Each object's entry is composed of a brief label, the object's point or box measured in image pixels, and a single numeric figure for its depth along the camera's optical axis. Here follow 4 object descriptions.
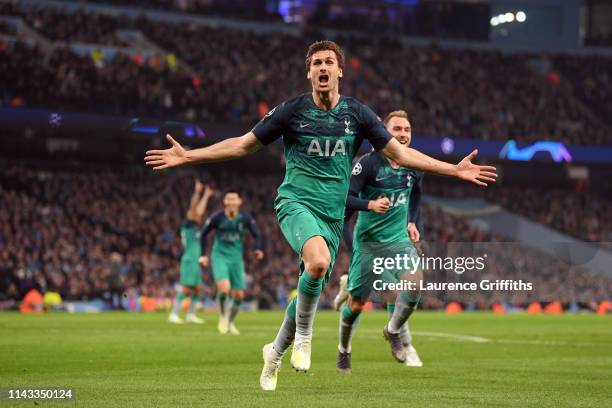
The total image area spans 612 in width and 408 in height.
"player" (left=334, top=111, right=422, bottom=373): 11.99
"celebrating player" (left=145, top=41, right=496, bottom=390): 8.47
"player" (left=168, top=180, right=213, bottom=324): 25.47
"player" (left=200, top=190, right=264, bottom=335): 20.81
